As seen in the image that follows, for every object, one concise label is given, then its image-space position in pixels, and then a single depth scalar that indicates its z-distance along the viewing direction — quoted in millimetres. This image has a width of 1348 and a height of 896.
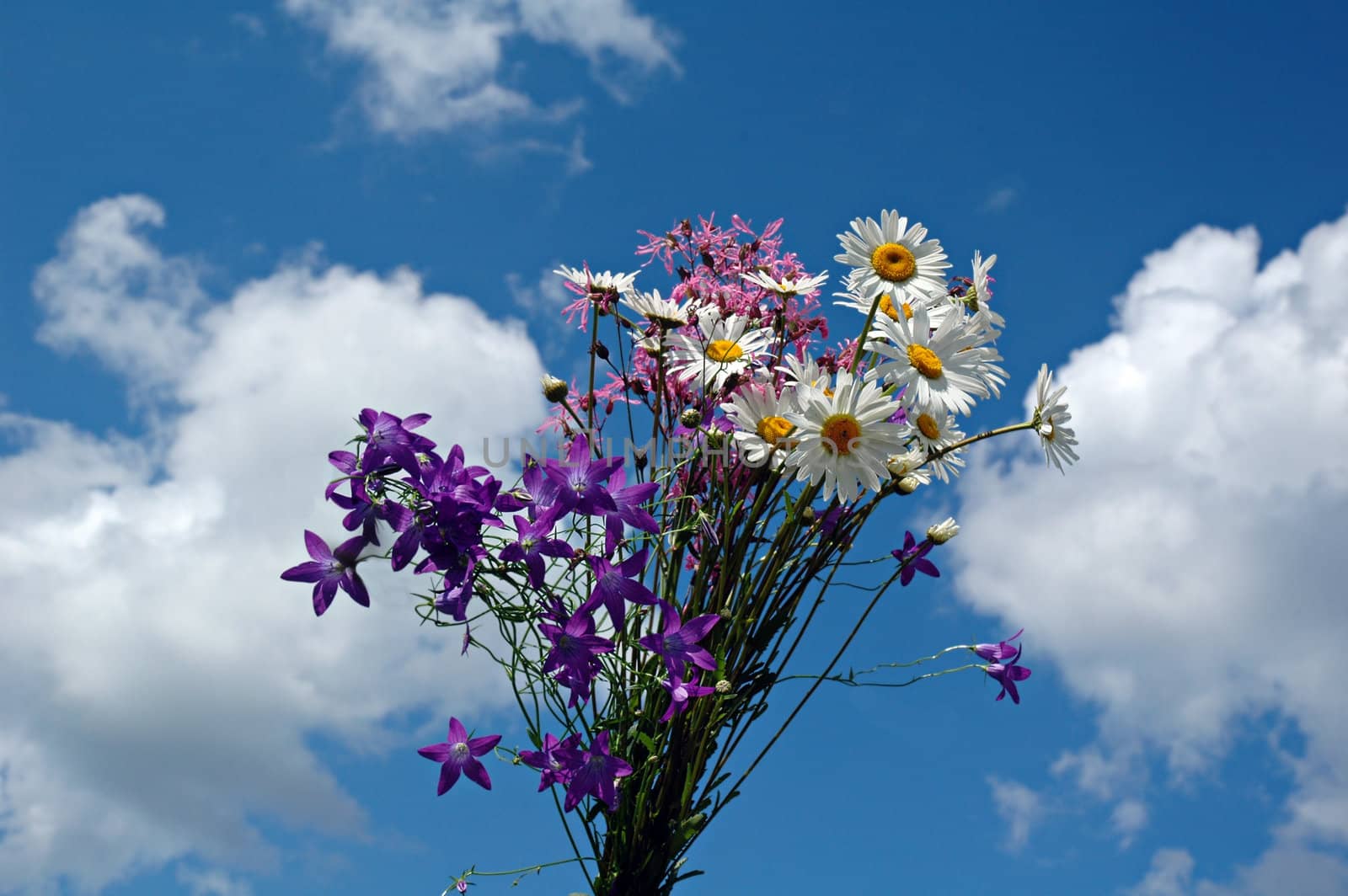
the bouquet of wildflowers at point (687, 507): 871
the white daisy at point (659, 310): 951
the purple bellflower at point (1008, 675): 974
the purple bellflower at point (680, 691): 886
